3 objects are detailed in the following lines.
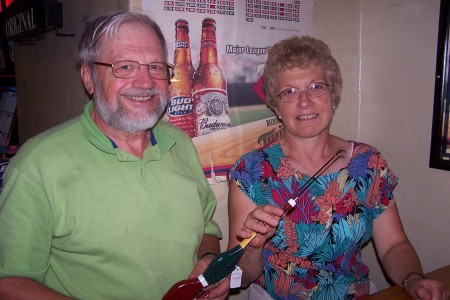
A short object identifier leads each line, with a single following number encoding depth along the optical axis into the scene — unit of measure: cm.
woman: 145
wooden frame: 166
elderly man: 102
